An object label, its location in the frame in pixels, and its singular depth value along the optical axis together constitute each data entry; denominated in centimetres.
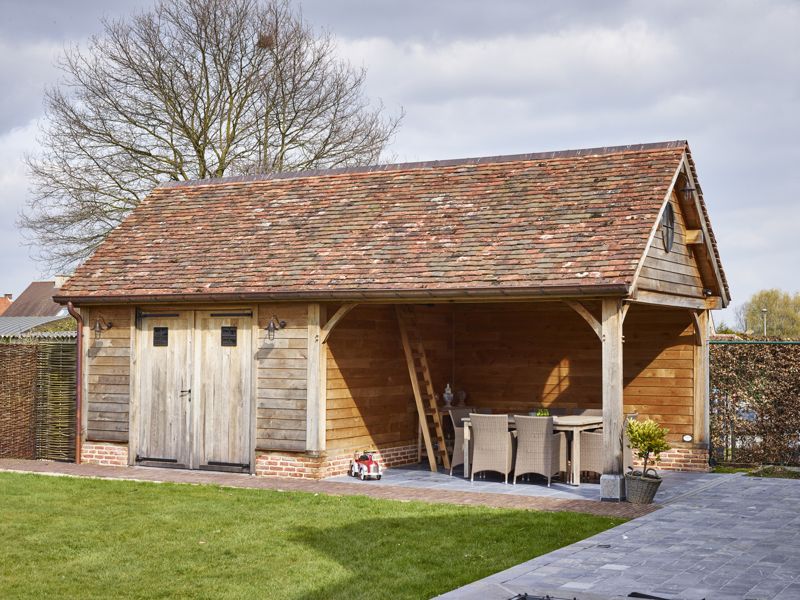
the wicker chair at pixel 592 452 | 1362
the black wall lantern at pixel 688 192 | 1485
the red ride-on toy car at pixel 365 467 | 1407
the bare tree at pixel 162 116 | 2686
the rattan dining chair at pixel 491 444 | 1373
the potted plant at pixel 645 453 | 1194
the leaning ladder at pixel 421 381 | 1500
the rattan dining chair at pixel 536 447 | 1345
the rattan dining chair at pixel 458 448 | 1438
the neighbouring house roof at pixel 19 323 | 3218
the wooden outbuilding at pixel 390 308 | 1336
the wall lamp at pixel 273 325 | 1434
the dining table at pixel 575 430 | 1365
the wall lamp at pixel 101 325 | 1580
